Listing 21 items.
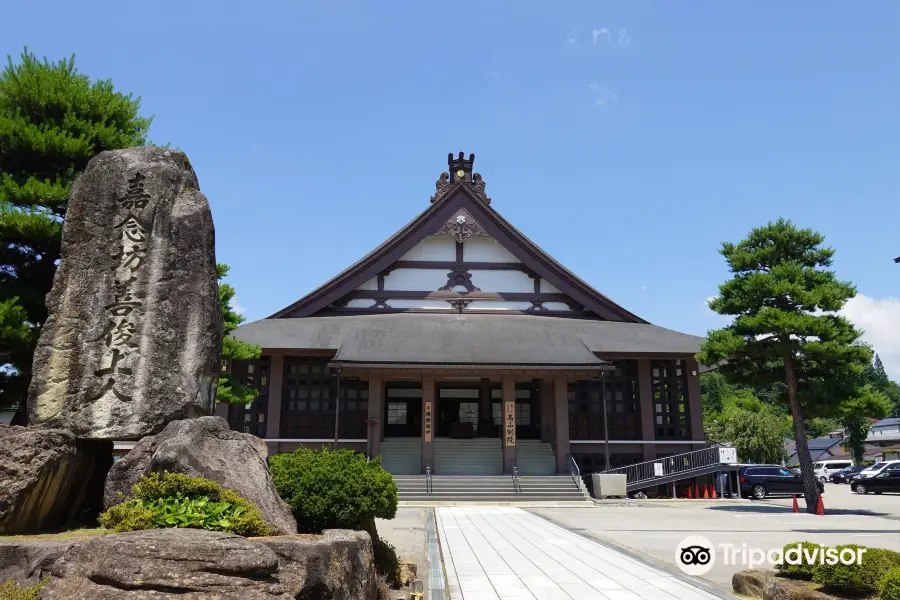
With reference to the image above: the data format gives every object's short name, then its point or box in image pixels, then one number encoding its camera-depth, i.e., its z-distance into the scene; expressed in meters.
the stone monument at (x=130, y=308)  6.19
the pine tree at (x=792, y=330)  15.09
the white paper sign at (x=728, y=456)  19.30
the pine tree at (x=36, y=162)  7.85
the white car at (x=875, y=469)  26.20
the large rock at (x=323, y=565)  4.05
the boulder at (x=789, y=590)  4.91
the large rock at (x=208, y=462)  5.05
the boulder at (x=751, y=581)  5.71
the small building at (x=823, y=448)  58.59
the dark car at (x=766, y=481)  22.31
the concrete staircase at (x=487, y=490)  17.39
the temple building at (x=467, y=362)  19.34
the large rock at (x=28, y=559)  4.24
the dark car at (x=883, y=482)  25.56
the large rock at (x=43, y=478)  5.21
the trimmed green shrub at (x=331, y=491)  5.82
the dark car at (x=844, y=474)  35.53
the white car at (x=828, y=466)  39.47
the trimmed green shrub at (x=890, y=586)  4.25
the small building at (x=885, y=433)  63.73
